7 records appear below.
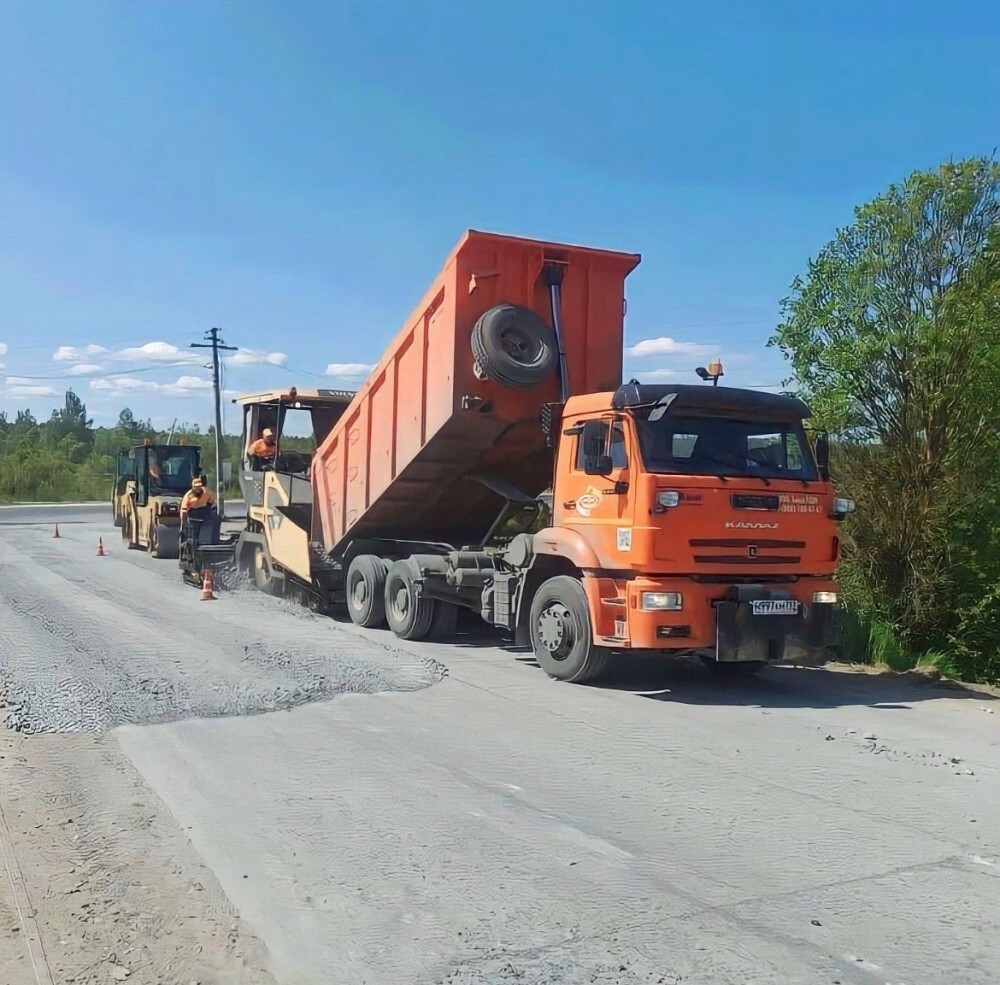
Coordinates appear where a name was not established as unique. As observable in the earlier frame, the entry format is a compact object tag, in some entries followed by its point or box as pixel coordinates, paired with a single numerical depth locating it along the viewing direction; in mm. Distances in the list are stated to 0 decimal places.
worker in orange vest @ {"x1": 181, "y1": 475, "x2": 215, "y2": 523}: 18078
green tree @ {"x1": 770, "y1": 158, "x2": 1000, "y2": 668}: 10570
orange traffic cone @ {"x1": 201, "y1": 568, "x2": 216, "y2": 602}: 14555
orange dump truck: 8523
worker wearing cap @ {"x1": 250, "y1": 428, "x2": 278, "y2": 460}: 15070
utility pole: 45844
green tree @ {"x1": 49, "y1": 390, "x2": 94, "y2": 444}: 107519
